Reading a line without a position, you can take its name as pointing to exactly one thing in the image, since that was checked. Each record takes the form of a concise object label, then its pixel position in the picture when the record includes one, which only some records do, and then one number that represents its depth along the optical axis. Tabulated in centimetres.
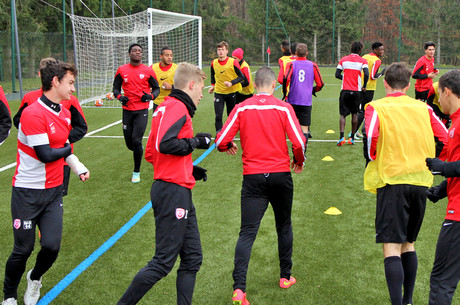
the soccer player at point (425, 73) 1184
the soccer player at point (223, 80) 1127
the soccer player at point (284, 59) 1026
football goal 1959
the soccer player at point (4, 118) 484
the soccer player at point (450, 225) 333
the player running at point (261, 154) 433
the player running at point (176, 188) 357
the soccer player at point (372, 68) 1092
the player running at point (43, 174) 396
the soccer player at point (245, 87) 1129
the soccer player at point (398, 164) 386
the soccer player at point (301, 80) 983
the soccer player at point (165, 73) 962
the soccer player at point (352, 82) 1056
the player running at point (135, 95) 827
